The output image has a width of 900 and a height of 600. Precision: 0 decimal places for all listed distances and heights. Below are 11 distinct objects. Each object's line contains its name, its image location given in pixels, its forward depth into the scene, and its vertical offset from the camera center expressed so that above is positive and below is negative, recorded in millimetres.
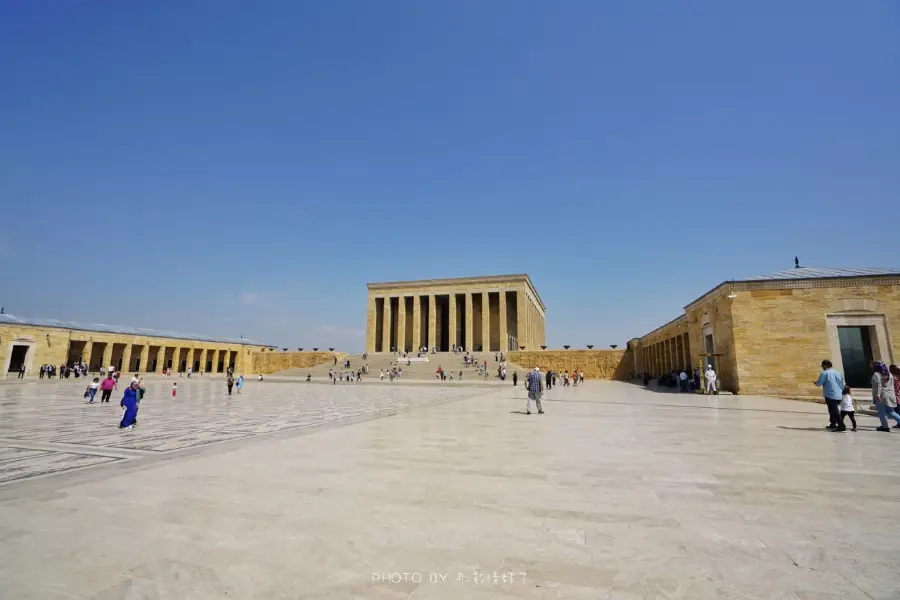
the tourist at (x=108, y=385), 15672 -635
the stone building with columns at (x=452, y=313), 51000 +7233
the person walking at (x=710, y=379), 19266 -339
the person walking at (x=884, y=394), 9188 -452
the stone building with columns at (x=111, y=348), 37750 +2182
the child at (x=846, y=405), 9008 -677
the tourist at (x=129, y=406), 9219 -814
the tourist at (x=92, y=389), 16203 -823
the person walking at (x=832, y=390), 8945 -365
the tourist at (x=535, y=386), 12391 -453
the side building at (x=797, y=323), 18203 +2096
